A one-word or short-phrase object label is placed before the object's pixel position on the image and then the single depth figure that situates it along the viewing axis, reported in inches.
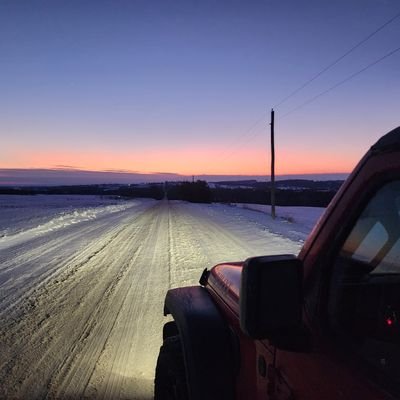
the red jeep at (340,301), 46.1
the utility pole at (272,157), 892.4
